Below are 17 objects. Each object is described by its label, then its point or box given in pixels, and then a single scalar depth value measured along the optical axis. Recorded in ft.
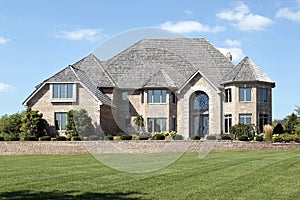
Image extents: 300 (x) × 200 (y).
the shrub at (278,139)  131.95
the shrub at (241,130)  150.10
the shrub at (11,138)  138.78
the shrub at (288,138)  133.28
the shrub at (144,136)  116.78
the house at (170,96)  159.33
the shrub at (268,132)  138.90
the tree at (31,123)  157.79
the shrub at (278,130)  151.64
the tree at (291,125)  157.17
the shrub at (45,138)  135.34
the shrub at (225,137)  129.96
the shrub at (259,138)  133.18
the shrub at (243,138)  132.77
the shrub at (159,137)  119.96
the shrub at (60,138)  136.26
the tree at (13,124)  166.40
